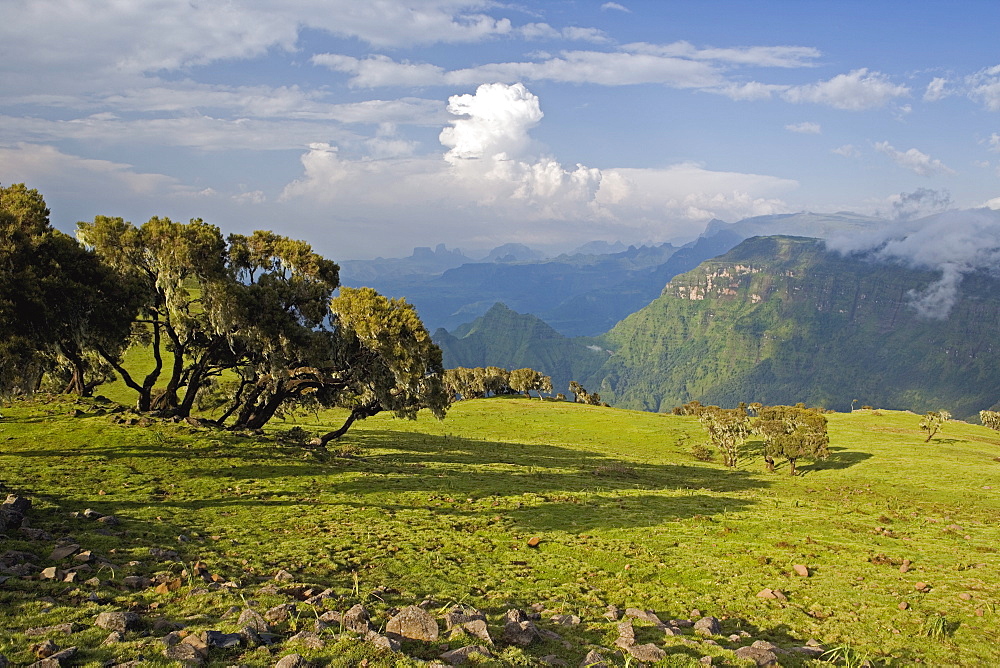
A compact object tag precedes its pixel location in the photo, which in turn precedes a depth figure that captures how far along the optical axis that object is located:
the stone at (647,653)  11.63
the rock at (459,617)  12.35
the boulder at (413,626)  11.63
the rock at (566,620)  13.80
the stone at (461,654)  10.49
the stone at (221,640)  10.41
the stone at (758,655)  12.12
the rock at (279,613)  12.00
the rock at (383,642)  10.56
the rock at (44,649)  9.52
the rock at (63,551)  14.79
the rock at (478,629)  11.73
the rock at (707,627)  13.85
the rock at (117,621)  10.90
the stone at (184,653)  9.71
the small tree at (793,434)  55.41
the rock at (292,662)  9.66
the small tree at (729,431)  65.81
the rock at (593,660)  10.99
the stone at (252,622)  11.36
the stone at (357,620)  11.46
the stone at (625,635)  12.43
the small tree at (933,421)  77.56
